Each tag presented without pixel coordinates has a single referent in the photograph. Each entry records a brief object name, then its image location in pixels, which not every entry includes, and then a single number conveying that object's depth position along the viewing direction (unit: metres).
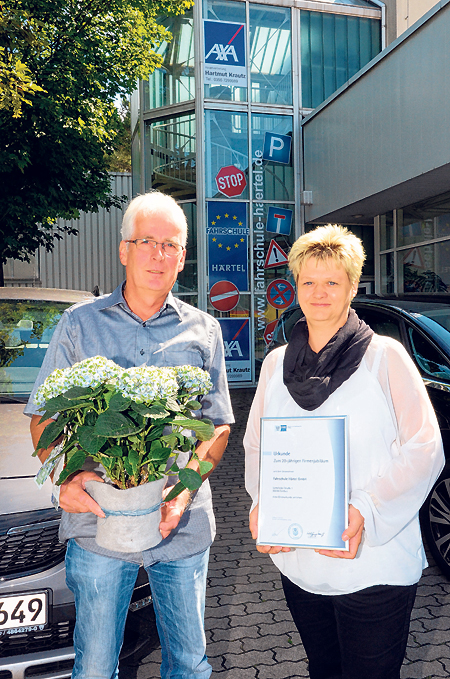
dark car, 3.49
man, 1.71
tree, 8.22
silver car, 2.07
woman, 1.60
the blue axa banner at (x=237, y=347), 12.96
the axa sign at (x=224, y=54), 12.76
